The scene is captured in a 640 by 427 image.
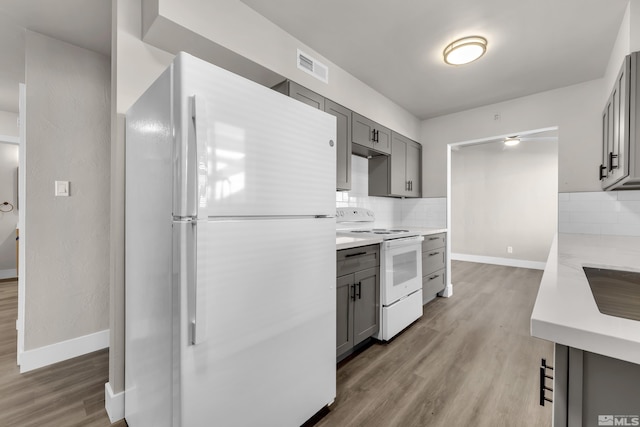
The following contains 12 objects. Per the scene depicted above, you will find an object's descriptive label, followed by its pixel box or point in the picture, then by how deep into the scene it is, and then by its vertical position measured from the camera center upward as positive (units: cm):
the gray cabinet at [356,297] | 203 -67
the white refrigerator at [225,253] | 100 -18
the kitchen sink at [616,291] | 86 -29
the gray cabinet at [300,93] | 217 +97
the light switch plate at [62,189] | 227 +19
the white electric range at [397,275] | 241 -59
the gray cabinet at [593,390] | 57 -38
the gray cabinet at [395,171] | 346 +53
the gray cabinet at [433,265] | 322 -64
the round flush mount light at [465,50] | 227 +135
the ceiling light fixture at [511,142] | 514 +136
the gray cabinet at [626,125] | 165 +56
